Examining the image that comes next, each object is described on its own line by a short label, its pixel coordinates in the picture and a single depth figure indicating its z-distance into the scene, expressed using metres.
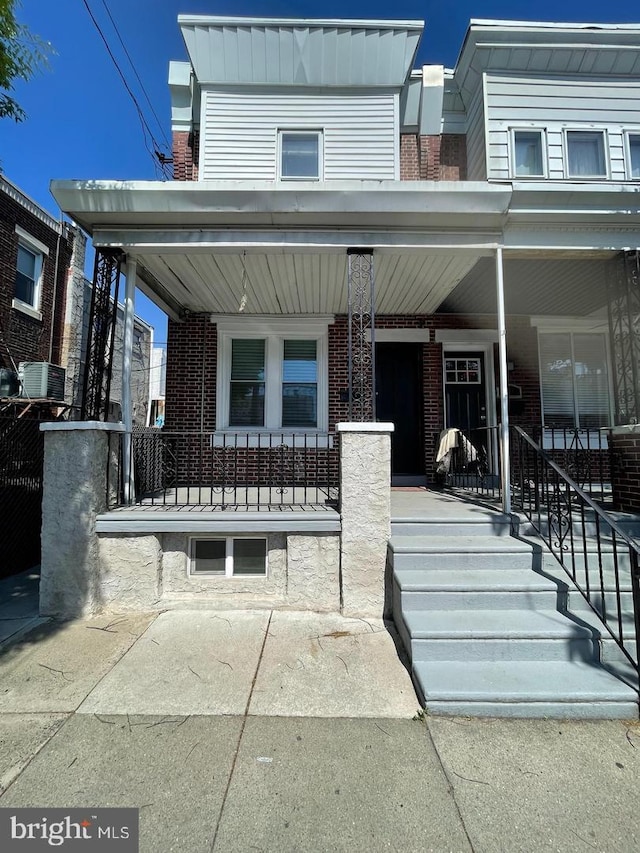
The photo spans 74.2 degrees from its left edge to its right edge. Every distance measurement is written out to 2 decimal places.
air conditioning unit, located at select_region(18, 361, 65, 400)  9.66
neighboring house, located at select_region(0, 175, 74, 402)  9.89
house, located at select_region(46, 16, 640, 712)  4.44
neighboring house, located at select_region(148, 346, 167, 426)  21.09
